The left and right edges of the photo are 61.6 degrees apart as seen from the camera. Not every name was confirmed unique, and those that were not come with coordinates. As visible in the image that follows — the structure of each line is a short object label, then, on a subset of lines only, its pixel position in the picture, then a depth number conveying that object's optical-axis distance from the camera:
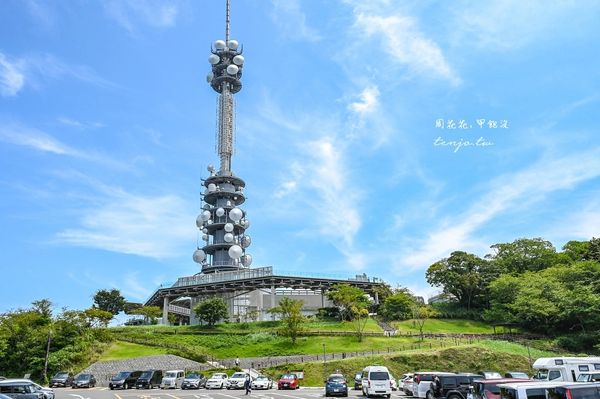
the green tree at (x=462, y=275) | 83.31
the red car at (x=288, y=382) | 38.12
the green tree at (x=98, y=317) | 62.63
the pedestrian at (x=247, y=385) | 32.29
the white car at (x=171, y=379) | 40.47
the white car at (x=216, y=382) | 40.53
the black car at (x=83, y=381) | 41.44
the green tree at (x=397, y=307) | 74.88
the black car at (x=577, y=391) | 15.16
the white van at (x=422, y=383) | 30.00
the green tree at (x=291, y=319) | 59.69
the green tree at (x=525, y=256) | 84.50
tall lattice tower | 93.88
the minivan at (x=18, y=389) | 24.05
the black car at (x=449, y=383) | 26.03
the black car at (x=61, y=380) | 43.62
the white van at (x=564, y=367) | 27.45
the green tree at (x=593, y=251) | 76.49
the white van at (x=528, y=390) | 16.19
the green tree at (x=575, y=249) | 82.40
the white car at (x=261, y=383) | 38.34
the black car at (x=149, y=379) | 39.84
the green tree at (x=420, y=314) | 69.32
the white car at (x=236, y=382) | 40.09
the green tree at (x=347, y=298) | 67.12
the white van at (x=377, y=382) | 29.64
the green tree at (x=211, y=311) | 71.06
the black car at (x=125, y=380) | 39.12
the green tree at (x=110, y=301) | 93.06
